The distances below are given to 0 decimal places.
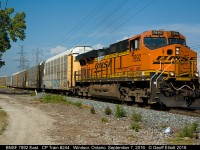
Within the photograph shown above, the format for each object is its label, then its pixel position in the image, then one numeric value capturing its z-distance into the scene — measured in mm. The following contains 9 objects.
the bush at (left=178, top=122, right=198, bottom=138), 8805
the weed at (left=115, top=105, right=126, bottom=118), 13662
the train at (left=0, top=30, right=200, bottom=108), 15664
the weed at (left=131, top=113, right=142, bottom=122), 11988
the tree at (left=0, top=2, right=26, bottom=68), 37094
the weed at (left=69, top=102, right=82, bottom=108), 19347
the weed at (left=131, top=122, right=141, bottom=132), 10252
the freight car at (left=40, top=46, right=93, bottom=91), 29359
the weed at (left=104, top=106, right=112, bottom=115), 14640
